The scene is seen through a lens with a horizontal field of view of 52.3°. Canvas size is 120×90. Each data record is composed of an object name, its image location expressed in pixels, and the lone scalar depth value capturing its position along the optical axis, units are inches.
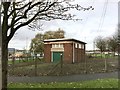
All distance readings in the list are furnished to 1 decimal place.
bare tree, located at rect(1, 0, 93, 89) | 140.8
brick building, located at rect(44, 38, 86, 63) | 733.1
